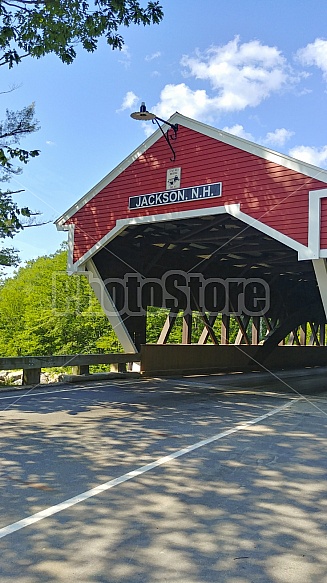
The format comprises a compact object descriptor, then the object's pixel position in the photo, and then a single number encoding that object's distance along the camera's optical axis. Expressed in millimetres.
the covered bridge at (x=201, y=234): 11484
